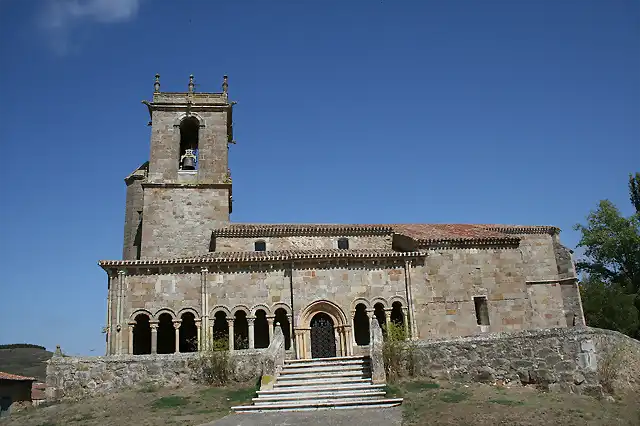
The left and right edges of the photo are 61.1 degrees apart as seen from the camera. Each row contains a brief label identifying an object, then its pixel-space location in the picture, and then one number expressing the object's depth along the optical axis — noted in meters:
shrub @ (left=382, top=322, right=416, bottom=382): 16.52
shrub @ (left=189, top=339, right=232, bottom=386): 16.62
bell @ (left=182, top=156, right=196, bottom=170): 30.42
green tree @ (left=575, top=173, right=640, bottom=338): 39.06
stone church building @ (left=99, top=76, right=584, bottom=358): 24.31
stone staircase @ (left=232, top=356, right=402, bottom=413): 14.23
